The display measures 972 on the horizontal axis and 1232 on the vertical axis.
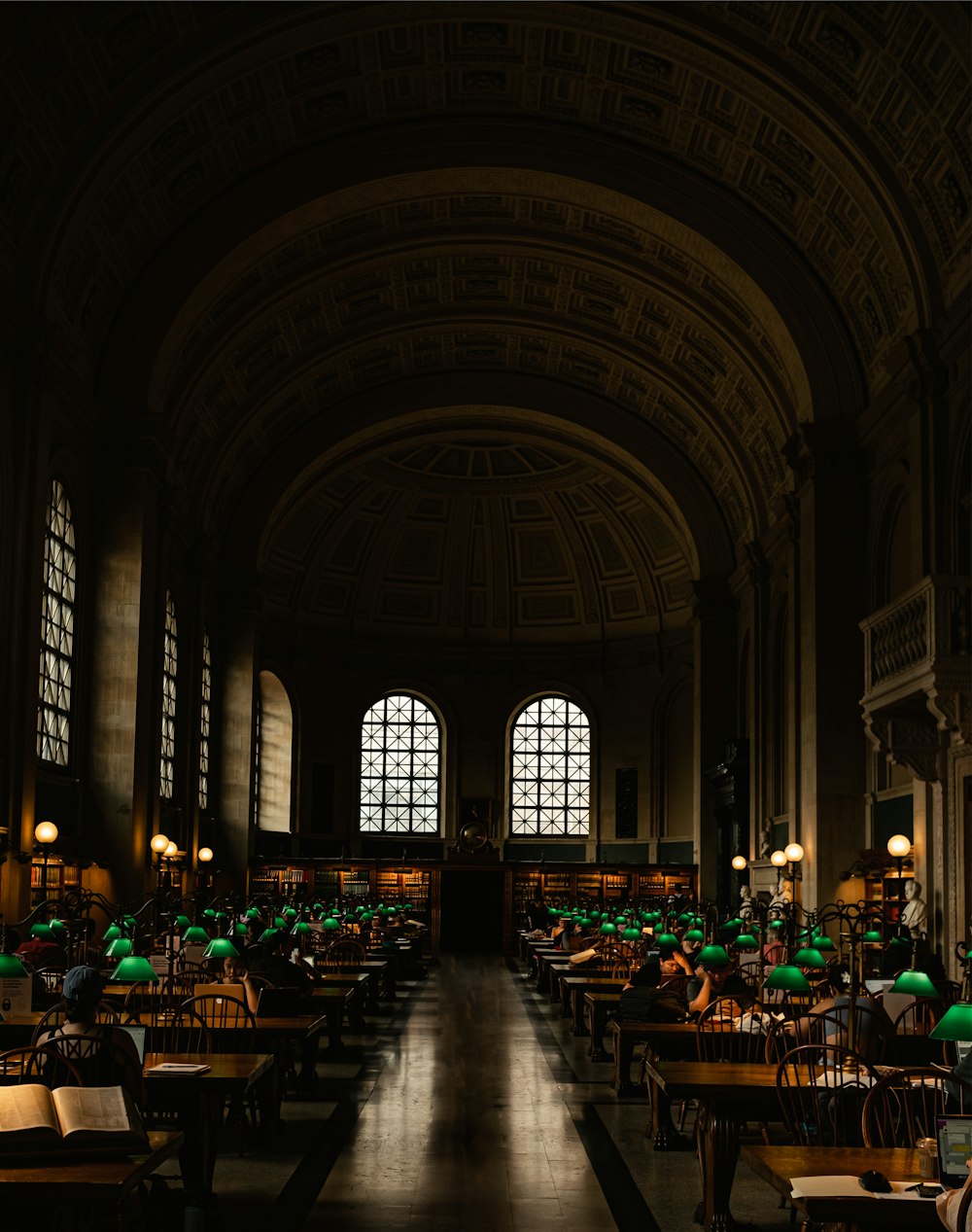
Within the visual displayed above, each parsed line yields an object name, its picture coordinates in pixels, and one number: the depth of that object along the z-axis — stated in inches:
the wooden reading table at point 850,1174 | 226.4
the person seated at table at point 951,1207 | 186.1
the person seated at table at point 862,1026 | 413.7
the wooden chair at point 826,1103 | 298.5
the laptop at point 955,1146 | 223.9
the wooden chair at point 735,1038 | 408.5
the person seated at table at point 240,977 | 510.3
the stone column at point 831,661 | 954.7
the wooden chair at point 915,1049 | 434.6
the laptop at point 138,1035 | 303.0
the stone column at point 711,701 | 1419.8
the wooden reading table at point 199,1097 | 328.8
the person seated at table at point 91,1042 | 273.3
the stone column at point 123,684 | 971.3
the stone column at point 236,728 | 1418.6
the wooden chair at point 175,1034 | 384.5
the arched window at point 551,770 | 1759.4
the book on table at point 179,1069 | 330.6
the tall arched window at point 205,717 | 1371.8
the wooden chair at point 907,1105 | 278.8
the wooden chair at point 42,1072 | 269.7
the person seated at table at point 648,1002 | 524.4
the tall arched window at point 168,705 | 1190.9
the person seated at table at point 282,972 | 565.6
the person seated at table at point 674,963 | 729.5
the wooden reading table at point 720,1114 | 335.0
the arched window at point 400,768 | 1748.3
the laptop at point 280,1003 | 536.7
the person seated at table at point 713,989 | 531.5
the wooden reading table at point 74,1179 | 215.6
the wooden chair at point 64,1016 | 352.1
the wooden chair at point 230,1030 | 410.3
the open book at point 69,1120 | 230.7
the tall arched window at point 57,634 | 903.1
